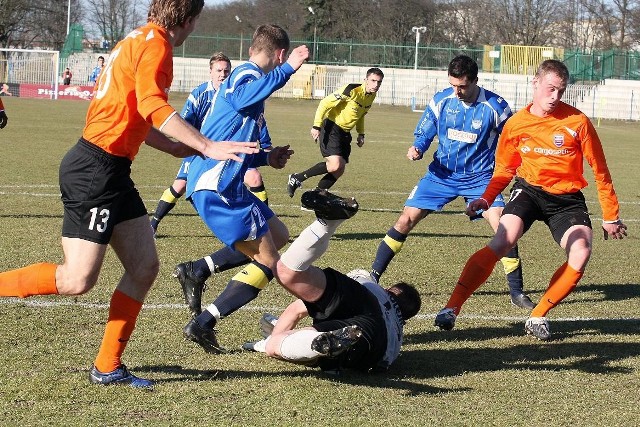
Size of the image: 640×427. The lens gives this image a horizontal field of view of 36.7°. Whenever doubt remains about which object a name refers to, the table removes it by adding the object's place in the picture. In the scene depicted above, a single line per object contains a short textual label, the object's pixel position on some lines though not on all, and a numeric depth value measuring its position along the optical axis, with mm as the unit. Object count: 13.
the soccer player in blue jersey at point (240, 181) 5363
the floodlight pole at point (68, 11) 62125
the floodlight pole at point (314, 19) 66038
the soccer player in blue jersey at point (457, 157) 8078
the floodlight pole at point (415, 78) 50716
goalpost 45188
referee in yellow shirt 15039
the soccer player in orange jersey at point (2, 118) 10430
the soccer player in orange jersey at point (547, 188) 6418
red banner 44812
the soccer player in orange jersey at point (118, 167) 4430
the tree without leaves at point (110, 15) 69875
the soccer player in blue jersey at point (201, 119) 8485
